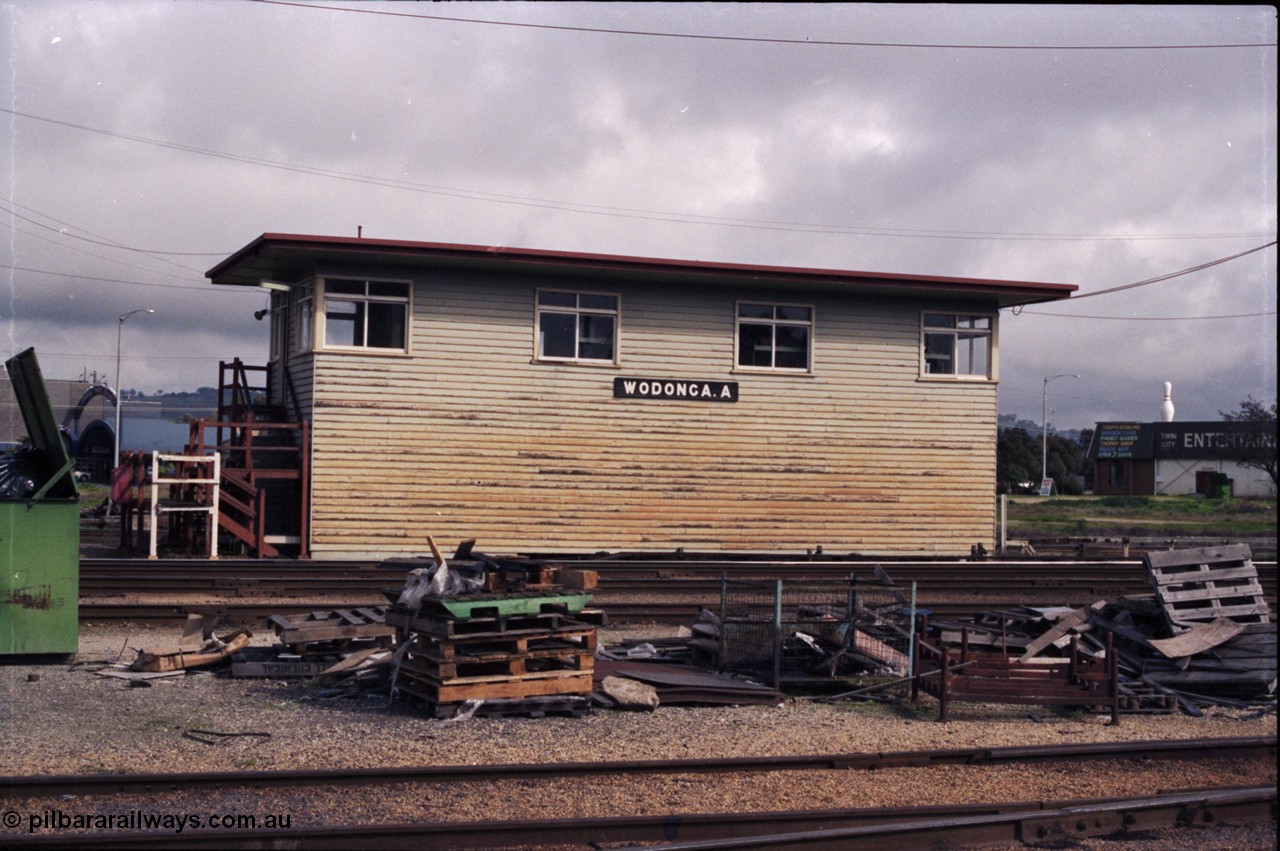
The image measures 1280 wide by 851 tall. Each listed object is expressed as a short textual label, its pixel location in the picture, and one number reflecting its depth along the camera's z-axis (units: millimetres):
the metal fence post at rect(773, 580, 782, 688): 10727
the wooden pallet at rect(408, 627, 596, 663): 9406
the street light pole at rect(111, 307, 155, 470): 40919
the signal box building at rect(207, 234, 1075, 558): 21016
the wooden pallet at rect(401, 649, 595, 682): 9359
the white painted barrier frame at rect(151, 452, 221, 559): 18734
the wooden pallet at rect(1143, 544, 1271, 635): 11688
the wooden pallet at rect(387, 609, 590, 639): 9391
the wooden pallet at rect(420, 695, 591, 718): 9273
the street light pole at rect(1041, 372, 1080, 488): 59625
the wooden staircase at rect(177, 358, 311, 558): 20109
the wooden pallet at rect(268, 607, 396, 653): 11148
